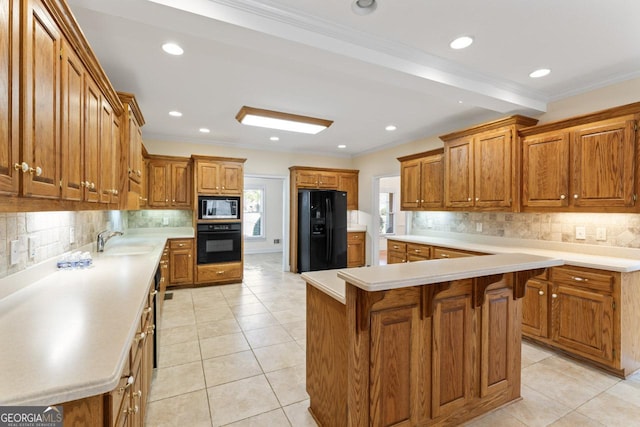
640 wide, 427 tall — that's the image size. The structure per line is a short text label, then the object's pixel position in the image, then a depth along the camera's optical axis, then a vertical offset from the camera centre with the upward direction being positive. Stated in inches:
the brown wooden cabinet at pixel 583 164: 100.7 +19.6
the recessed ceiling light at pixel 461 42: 87.6 +52.5
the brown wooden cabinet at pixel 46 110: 37.5 +16.7
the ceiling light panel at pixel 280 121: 148.9 +49.7
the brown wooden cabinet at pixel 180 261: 190.7 -32.2
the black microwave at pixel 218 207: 197.9 +3.7
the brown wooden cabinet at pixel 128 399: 32.6 -26.0
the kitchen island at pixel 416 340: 60.7 -29.8
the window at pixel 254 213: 340.5 -0.3
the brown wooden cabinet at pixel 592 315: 94.1 -34.6
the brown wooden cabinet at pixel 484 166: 132.1 +23.6
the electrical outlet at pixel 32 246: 68.4 -8.2
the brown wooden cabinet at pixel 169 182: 195.2 +20.1
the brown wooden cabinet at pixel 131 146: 107.4 +26.5
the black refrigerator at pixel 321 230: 229.9 -13.8
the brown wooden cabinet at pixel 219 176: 197.8 +25.1
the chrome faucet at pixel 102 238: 117.5 -11.1
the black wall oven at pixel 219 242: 197.6 -20.6
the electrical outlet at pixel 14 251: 60.7 -8.4
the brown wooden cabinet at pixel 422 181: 173.7 +20.8
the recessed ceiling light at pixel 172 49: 91.7 +52.2
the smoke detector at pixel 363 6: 72.6 +52.2
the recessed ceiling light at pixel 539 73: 108.6 +53.4
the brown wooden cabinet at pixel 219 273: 197.5 -41.4
